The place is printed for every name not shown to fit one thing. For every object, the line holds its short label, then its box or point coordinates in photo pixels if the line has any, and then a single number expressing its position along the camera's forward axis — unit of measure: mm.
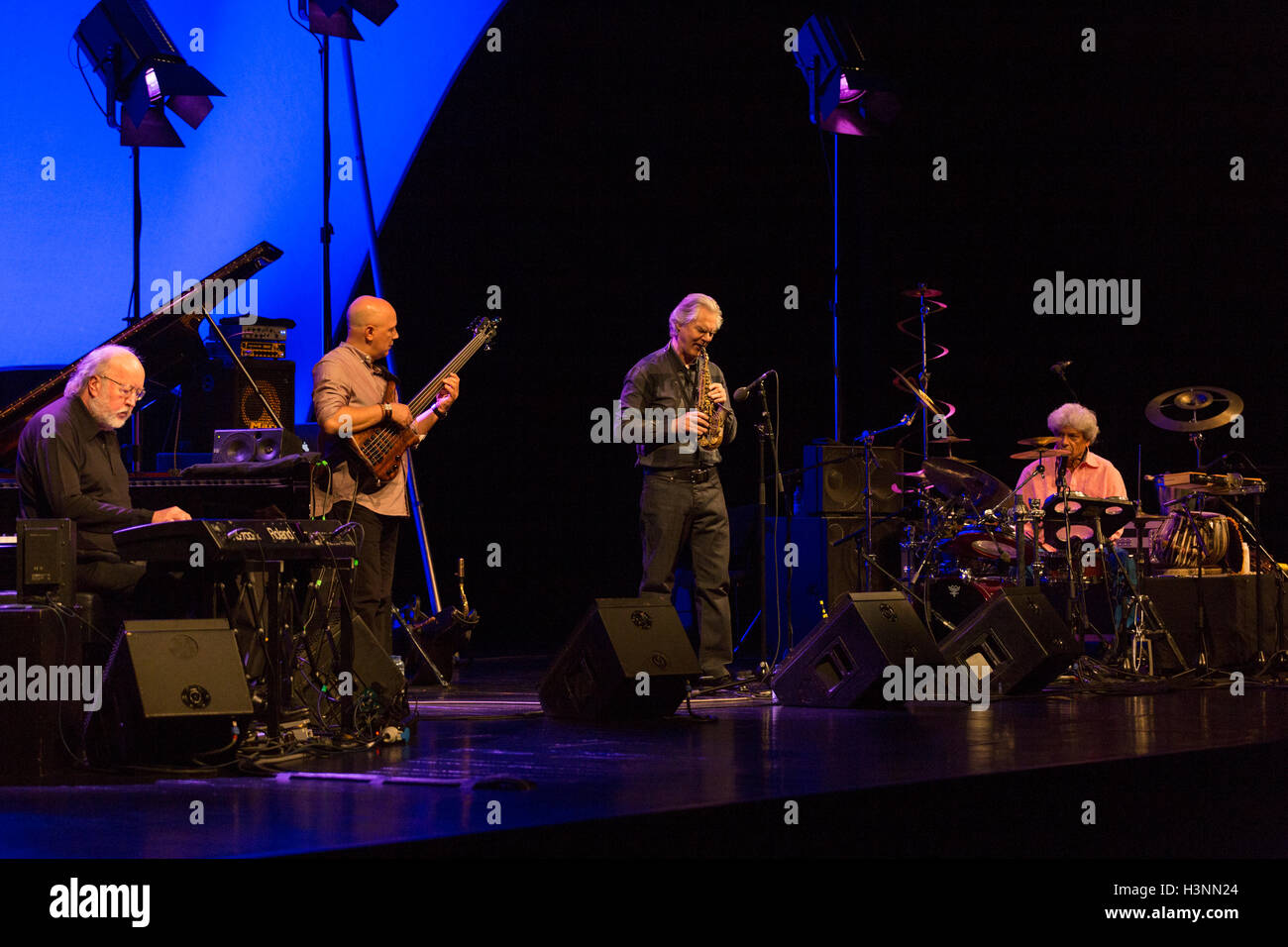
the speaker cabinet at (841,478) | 14781
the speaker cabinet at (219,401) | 12273
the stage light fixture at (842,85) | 14891
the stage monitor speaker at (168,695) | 7336
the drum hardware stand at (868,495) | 13664
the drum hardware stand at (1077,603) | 13023
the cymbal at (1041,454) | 13258
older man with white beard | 8703
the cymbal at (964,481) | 13359
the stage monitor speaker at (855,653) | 10445
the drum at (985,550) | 12984
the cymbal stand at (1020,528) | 12539
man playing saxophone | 12078
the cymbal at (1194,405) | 14016
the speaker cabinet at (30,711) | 7332
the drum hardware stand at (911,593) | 12720
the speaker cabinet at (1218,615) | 13336
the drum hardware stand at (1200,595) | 13305
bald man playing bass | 10195
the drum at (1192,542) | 13562
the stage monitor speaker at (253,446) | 11109
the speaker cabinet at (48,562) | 7648
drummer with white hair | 14633
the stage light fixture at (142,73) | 12453
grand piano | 10547
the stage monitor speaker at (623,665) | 9672
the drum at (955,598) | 13852
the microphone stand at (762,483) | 12492
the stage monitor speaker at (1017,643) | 11234
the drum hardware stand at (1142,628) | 13039
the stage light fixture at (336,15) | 13539
